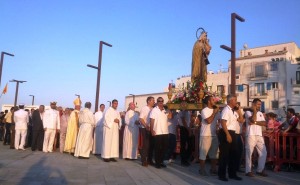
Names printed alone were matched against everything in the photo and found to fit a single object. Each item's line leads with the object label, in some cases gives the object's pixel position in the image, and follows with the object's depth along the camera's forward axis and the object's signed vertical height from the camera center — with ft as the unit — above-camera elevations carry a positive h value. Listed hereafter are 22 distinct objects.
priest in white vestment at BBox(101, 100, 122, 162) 24.47 -2.55
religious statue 28.53 +7.29
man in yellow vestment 30.44 -2.70
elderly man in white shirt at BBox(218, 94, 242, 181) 17.29 -2.00
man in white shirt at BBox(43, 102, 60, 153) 31.47 -2.48
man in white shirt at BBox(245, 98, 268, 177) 19.08 -1.89
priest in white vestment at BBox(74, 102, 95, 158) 26.16 -2.75
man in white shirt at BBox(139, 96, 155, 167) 22.60 -1.67
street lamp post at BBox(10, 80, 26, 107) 61.20 +5.84
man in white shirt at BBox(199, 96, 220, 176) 18.76 -1.78
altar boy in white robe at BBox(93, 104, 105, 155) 31.00 -3.30
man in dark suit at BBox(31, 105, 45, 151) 32.89 -3.23
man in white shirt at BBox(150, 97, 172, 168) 21.60 -1.84
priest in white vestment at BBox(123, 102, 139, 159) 26.47 -2.67
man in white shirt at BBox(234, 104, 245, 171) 19.10 -0.81
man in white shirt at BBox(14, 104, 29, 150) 32.84 -2.72
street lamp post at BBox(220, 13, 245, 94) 27.11 +8.98
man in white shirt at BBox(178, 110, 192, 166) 23.51 -2.34
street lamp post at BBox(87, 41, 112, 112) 40.05 +7.54
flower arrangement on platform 25.05 +2.42
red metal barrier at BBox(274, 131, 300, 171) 21.72 -3.07
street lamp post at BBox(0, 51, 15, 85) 48.82 +11.36
